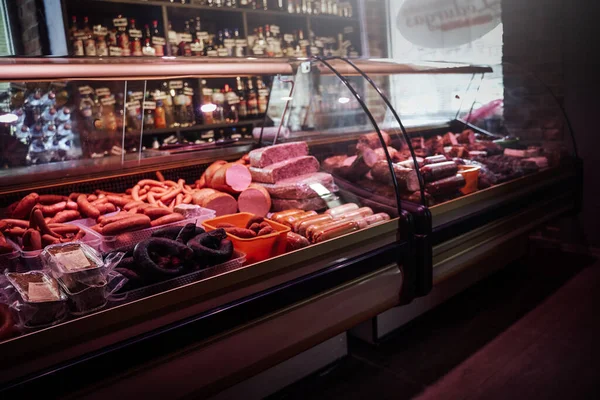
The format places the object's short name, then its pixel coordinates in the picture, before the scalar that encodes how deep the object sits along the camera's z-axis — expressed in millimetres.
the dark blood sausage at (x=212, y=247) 1961
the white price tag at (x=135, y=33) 5055
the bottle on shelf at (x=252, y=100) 5918
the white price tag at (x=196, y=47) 5527
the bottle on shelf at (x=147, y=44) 5156
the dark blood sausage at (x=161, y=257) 1830
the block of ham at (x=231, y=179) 2828
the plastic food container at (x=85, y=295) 1698
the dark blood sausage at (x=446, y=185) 3027
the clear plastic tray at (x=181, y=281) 1765
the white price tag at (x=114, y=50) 4969
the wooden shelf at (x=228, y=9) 5021
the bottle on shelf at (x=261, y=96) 6008
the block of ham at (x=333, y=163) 3111
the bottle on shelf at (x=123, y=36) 4980
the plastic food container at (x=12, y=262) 1842
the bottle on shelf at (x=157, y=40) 5180
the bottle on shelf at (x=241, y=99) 5809
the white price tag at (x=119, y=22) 4946
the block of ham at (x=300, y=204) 2781
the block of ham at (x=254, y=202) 2744
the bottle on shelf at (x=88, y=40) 4762
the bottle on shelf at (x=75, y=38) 4688
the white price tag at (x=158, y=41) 5168
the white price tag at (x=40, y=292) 1613
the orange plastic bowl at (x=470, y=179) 3308
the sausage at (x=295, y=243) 2322
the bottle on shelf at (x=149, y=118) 5112
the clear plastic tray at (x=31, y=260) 1891
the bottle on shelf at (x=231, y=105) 5582
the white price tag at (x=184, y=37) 5363
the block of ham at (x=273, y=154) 2961
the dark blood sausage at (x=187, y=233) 2094
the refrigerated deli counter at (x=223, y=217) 1718
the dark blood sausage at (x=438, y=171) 3061
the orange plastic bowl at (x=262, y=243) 2189
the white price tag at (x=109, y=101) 2988
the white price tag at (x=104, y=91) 3291
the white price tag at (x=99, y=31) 4846
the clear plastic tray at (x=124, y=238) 2074
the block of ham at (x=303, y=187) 2777
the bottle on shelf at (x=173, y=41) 5315
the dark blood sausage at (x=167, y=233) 2088
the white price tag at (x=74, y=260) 1750
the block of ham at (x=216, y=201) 2615
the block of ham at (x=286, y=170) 2863
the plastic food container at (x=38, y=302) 1591
